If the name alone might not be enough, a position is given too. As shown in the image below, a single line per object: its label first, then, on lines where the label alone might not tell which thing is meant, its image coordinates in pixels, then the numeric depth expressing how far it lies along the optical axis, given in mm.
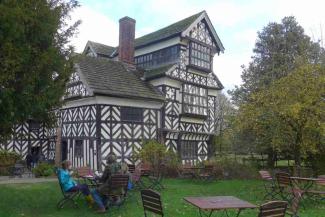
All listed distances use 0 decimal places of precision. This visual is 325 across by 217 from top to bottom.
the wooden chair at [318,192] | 11922
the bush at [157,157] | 21156
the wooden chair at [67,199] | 11180
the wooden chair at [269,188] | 13405
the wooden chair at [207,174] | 19177
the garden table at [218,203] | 6949
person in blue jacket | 11086
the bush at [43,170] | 21109
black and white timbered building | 22969
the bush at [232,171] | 20719
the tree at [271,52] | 31472
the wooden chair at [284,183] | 11969
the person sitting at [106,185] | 10609
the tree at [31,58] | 8734
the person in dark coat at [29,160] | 26128
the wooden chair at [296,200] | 9016
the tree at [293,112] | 15000
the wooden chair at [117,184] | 10609
